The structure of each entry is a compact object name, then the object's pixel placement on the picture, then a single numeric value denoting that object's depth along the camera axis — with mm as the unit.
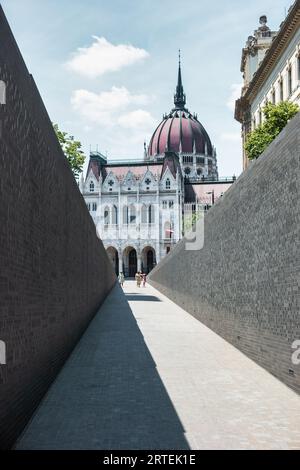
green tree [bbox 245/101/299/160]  31217
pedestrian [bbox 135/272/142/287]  57500
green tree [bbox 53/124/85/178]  36875
